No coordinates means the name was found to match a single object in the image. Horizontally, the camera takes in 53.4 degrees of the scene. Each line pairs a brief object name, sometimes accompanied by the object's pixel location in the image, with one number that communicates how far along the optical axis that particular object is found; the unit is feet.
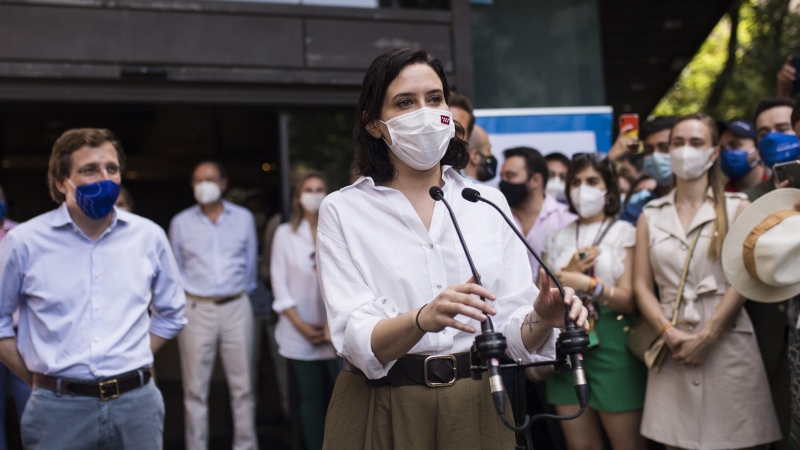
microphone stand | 6.63
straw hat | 12.12
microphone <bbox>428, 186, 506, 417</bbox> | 6.48
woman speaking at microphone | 7.88
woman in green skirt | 14.96
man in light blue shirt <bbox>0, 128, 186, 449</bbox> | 12.12
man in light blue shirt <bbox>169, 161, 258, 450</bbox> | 21.81
